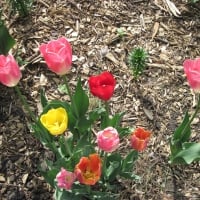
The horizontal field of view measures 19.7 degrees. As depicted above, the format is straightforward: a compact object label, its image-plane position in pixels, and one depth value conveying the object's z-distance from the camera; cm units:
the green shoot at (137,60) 157
